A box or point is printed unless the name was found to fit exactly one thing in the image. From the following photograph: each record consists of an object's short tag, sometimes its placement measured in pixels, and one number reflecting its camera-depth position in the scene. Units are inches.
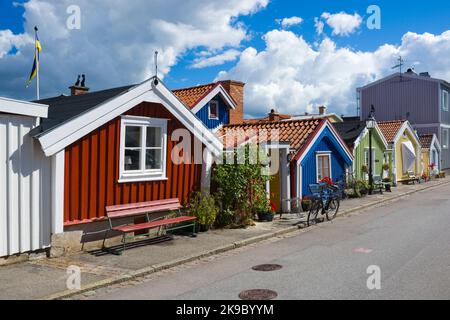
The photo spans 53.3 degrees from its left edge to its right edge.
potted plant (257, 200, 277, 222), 537.3
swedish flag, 655.8
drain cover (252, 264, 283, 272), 319.1
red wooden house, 358.0
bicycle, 549.0
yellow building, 1125.7
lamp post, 891.3
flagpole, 653.3
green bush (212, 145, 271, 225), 488.4
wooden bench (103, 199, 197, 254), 387.5
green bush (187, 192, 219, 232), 458.6
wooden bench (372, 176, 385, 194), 941.6
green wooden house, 929.5
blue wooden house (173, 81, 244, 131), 903.1
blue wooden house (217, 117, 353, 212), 623.8
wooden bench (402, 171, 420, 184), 1199.3
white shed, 319.3
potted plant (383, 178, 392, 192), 960.9
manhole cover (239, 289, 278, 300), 251.9
